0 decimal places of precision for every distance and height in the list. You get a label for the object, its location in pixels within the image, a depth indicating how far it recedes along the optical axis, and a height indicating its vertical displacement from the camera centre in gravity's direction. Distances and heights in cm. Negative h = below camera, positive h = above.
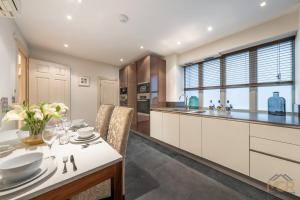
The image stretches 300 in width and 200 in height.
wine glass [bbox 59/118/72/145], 106 -32
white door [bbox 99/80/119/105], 441 +28
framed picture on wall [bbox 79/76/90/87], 396 +59
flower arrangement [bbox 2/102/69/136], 92 -11
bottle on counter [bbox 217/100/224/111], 250 -14
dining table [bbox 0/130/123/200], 53 -37
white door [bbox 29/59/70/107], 302 +46
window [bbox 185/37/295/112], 190 +45
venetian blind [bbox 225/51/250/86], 230 +60
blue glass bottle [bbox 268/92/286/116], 181 -8
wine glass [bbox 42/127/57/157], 87 -26
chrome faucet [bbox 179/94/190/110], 308 -8
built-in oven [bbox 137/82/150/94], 337 +34
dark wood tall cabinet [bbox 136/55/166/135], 330 +55
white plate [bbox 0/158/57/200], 47 -35
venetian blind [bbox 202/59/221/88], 273 +61
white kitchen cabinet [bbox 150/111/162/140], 294 -61
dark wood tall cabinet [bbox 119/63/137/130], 388 +53
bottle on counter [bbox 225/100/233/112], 238 -14
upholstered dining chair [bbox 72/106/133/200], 92 -38
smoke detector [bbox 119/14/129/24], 189 +126
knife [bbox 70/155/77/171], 66 -36
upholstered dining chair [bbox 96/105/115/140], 178 -29
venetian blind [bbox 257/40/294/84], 188 +60
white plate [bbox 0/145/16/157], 84 -36
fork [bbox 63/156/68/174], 64 -36
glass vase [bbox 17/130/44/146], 98 -31
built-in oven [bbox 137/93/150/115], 336 -10
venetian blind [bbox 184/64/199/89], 317 +62
